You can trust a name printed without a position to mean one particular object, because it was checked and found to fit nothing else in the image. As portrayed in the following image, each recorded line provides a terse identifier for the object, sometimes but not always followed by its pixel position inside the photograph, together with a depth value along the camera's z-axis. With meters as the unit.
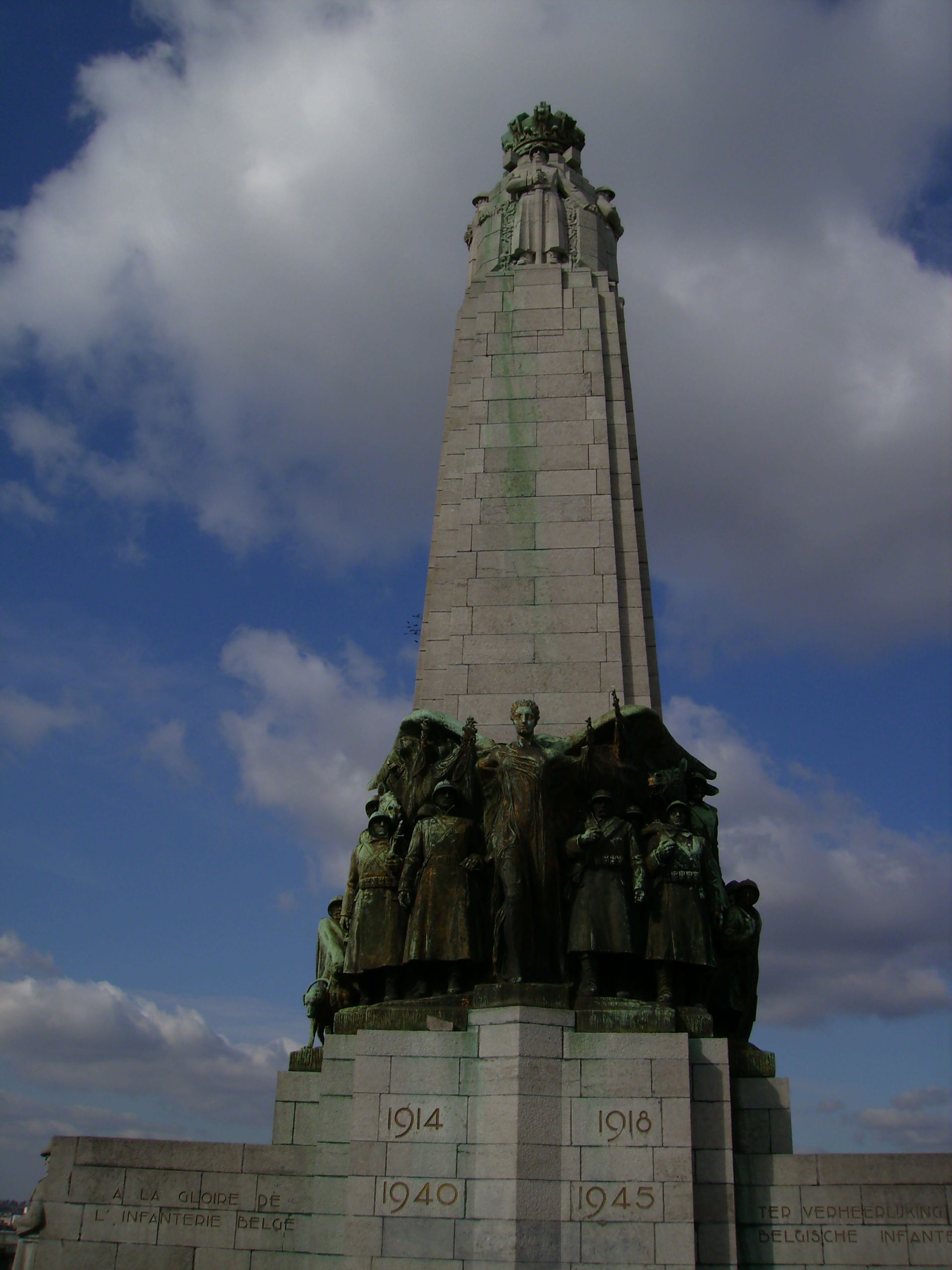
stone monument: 9.78
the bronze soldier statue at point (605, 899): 10.83
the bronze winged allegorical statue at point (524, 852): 10.83
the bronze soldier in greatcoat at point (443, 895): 10.91
